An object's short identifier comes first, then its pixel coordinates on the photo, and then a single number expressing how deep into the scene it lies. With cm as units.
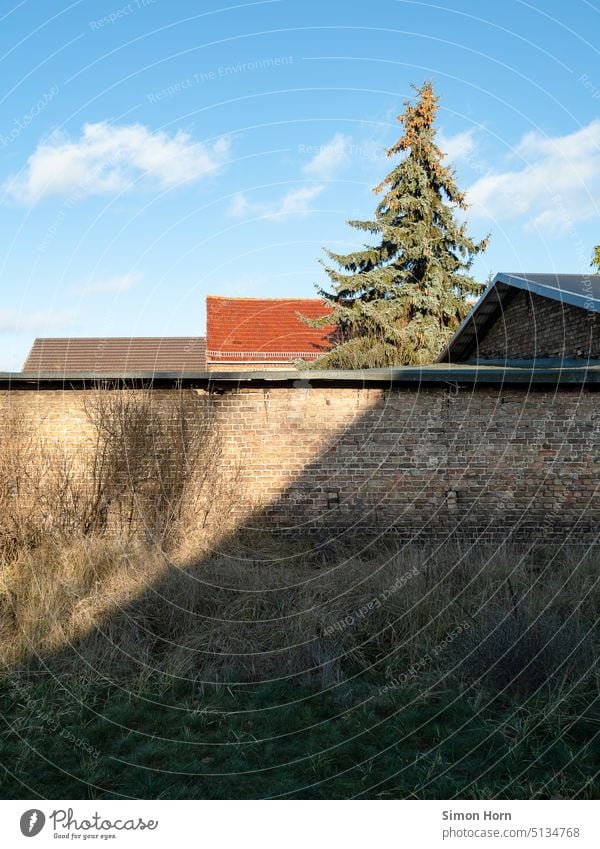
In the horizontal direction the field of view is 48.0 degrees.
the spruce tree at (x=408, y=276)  2105
